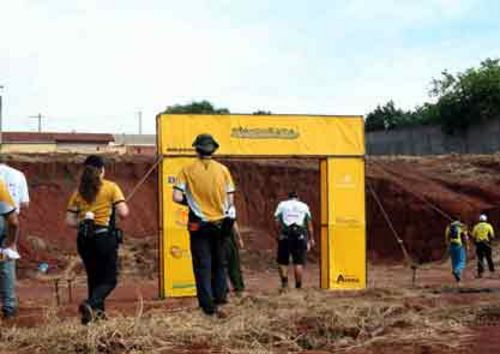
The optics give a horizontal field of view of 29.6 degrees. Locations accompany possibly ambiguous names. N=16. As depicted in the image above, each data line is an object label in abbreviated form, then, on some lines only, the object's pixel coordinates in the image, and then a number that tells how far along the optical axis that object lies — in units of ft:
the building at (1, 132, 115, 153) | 236.43
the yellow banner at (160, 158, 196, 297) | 51.62
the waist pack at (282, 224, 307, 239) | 53.42
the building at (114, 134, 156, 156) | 302.86
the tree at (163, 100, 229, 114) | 292.40
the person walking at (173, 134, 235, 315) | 30.60
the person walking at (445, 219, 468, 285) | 67.56
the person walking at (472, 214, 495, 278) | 77.92
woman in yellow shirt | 30.17
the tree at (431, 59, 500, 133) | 177.58
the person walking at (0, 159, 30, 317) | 34.40
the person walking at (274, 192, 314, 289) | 53.42
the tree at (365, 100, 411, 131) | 243.60
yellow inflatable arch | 51.85
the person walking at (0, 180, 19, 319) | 30.48
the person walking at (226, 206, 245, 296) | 47.55
